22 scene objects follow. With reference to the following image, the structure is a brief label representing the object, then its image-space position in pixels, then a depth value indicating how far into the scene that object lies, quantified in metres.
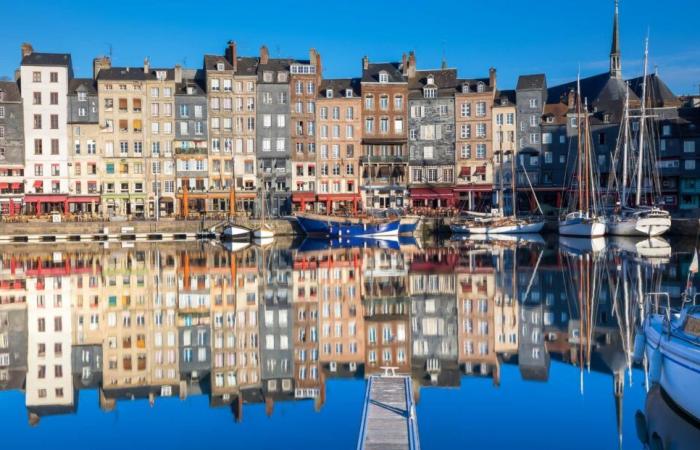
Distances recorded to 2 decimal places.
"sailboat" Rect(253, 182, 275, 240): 63.06
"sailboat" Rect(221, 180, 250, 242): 63.31
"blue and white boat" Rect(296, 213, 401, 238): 65.00
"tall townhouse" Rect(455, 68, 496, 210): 75.75
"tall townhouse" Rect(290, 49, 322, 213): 75.62
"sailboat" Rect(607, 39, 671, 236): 54.44
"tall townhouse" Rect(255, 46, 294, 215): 74.88
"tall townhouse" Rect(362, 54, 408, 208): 75.81
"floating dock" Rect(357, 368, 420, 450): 11.21
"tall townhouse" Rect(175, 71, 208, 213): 73.94
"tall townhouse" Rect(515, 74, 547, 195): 75.19
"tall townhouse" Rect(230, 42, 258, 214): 74.69
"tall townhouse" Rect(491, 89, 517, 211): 75.44
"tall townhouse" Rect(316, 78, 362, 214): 75.69
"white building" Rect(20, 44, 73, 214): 71.62
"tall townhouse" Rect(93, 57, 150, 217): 73.38
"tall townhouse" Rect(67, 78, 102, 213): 72.69
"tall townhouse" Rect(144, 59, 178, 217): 73.75
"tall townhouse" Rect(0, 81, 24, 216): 70.31
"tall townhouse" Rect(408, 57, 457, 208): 76.62
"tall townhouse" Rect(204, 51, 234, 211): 74.25
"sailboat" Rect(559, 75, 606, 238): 56.25
